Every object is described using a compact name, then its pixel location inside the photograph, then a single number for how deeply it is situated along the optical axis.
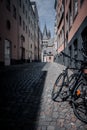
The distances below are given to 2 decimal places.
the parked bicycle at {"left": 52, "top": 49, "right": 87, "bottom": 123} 3.40
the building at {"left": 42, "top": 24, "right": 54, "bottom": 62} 77.31
